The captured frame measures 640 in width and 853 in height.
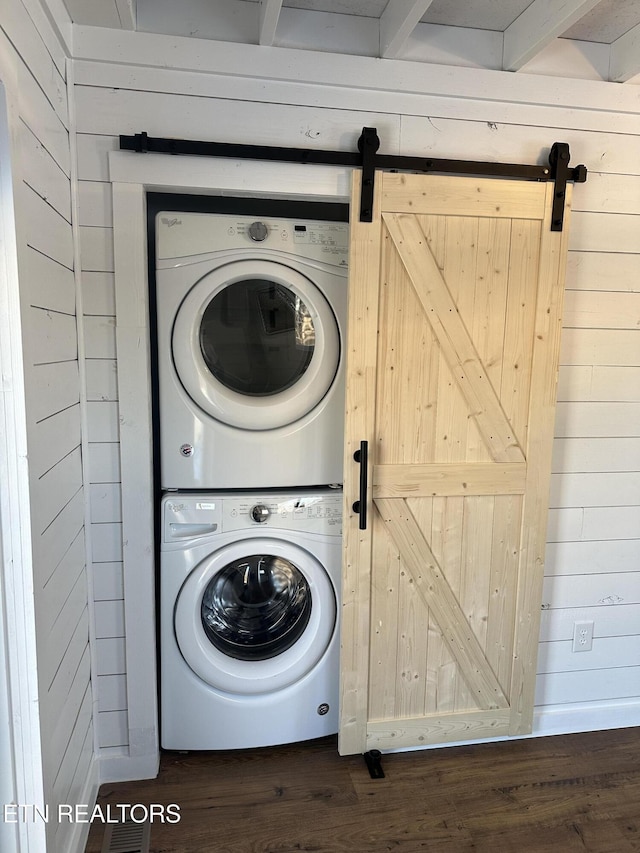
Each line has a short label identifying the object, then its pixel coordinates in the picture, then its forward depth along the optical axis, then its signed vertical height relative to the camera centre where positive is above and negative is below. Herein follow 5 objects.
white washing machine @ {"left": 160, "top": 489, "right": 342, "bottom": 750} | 1.91 -0.96
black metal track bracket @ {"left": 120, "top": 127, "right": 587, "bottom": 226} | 1.69 +0.60
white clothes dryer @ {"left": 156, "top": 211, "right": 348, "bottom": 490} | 1.80 +0.00
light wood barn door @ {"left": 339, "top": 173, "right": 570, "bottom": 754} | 1.82 -0.33
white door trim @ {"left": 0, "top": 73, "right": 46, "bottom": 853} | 1.11 -0.46
